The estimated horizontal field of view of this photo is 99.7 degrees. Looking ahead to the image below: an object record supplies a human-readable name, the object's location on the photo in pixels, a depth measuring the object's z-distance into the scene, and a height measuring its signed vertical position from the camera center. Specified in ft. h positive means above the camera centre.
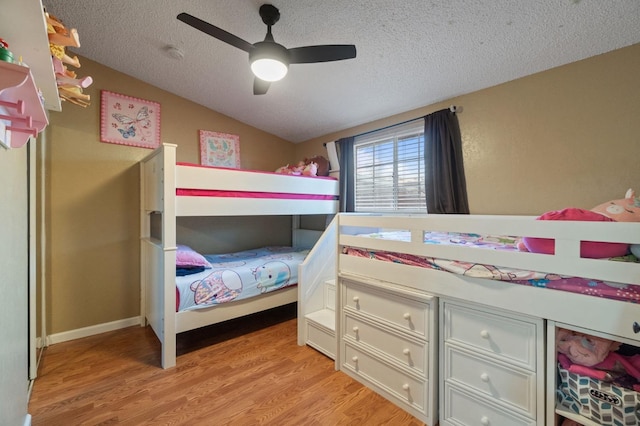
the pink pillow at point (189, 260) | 7.54 -1.39
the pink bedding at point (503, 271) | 3.39 -0.94
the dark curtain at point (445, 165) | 7.98 +1.41
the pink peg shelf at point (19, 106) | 2.18 +1.08
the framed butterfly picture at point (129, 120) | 8.70 +3.07
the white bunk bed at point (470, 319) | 3.53 -1.80
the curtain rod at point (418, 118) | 8.00 +3.09
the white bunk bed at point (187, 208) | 6.72 +0.11
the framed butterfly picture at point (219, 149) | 10.75 +2.59
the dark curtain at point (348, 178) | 10.93 +1.38
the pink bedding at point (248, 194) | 7.09 +0.55
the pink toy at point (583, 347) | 3.59 -1.83
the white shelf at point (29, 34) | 2.65 +1.94
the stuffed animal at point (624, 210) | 4.02 +0.05
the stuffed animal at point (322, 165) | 11.45 +2.00
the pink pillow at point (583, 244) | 3.48 -0.43
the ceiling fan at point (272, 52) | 5.08 +3.19
